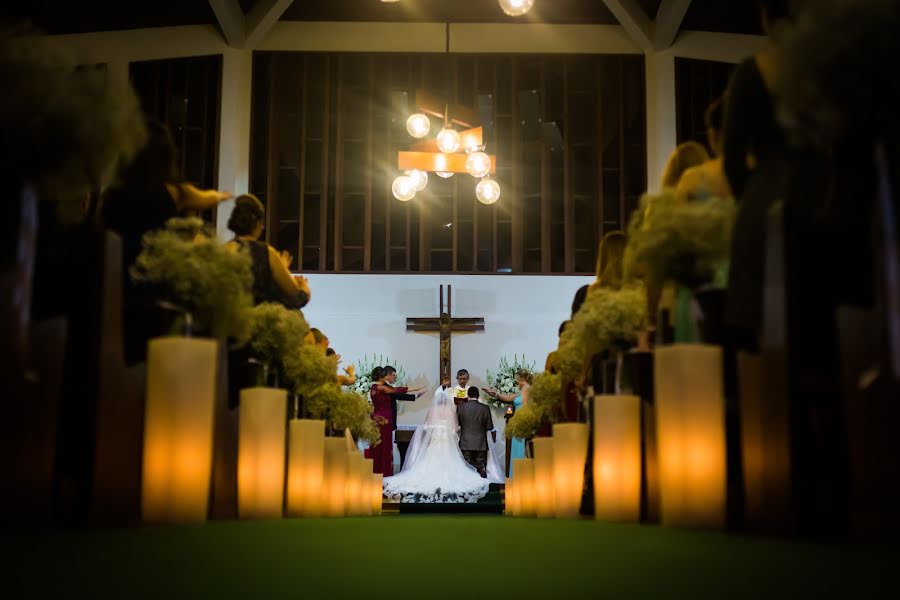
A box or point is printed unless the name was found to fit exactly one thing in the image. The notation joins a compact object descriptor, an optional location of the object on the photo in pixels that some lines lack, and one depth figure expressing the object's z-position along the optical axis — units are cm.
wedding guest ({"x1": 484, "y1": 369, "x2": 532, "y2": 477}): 1105
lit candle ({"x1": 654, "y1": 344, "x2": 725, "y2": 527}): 270
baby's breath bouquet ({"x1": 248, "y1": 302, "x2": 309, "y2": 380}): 429
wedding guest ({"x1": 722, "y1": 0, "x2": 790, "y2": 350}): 256
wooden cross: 1303
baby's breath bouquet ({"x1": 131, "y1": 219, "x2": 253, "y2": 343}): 321
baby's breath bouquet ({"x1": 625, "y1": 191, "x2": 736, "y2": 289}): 297
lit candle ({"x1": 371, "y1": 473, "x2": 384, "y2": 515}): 732
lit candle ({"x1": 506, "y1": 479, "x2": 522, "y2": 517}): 682
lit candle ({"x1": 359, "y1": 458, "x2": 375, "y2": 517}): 649
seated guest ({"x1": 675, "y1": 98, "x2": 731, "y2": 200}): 331
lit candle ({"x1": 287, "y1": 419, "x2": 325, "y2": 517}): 452
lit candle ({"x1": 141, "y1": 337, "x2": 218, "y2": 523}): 289
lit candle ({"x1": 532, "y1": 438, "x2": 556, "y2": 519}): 509
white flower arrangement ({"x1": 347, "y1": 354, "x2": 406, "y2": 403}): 1280
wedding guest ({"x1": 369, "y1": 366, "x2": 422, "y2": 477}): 1150
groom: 1146
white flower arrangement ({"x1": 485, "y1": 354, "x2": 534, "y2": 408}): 1266
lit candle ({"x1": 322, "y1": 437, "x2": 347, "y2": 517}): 522
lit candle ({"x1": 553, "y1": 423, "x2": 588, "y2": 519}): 437
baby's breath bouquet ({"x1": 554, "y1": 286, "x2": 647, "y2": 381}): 384
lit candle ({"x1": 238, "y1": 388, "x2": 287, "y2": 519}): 383
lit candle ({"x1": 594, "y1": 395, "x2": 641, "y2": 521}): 340
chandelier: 971
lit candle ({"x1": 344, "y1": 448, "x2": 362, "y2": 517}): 606
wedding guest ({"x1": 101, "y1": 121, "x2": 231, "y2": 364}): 354
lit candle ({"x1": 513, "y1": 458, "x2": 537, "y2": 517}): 606
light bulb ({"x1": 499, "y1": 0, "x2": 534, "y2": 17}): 720
